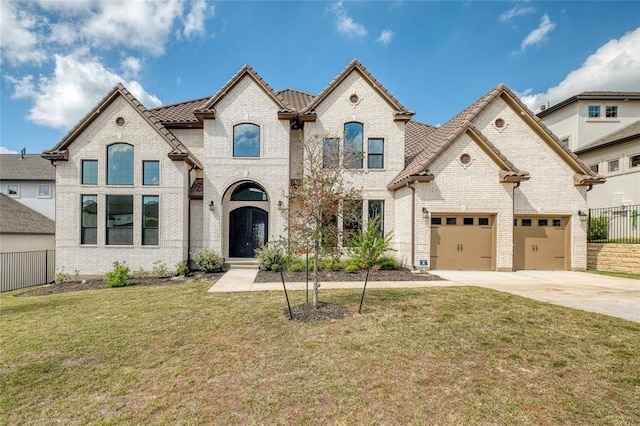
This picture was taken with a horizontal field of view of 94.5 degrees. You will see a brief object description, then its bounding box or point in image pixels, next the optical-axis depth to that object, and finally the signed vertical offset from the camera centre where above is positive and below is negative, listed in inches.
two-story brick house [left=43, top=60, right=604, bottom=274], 515.5 +63.2
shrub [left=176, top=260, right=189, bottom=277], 514.3 -96.6
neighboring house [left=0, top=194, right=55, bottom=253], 727.1 -45.8
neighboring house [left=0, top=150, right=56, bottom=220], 1135.6 +95.6
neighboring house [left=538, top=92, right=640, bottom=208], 812.6 +262.9
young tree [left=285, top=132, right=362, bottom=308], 256.2 +3.8
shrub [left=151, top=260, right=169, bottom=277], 518.9 -98.2
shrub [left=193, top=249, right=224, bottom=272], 525.0 -84.8
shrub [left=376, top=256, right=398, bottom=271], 504.1 -83.8
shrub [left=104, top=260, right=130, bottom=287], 449.4 -98.9
